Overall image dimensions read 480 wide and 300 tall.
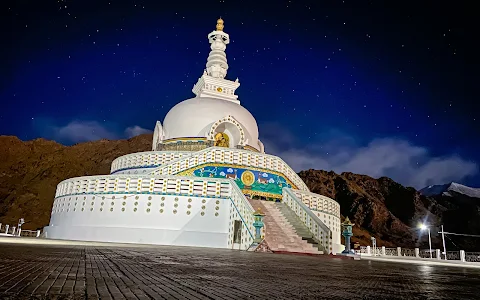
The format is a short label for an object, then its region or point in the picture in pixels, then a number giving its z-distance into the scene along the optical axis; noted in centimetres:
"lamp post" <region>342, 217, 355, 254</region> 1452
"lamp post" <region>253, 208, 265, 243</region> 1378
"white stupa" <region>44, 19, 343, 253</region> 1666
